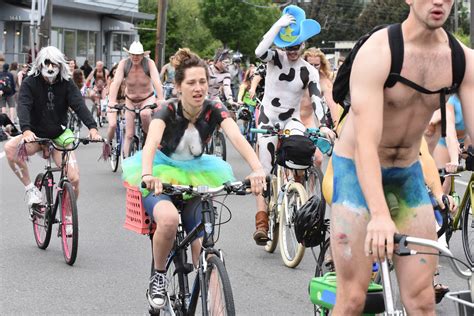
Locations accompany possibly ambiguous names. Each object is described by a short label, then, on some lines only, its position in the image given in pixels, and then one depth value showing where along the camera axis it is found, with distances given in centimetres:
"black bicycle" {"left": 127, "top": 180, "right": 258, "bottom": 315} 781
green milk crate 687
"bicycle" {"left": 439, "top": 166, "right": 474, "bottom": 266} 1292
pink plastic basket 936
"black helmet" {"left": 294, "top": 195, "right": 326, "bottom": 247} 824
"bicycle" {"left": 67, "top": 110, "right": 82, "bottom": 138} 3425
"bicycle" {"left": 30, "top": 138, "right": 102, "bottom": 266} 1304
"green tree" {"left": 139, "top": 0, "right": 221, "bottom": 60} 12706
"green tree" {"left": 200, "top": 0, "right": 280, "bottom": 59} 12750
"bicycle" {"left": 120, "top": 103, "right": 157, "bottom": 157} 2197
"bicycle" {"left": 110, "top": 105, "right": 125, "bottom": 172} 2411
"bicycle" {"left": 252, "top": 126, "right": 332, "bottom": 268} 1302
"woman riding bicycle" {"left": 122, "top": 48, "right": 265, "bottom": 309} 896
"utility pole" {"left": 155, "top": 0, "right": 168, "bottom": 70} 5470
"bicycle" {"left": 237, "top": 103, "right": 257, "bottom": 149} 3139
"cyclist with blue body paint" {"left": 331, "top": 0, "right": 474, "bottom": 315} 626
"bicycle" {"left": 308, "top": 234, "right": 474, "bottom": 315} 566
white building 7435
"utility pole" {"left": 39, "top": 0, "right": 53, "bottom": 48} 4637
